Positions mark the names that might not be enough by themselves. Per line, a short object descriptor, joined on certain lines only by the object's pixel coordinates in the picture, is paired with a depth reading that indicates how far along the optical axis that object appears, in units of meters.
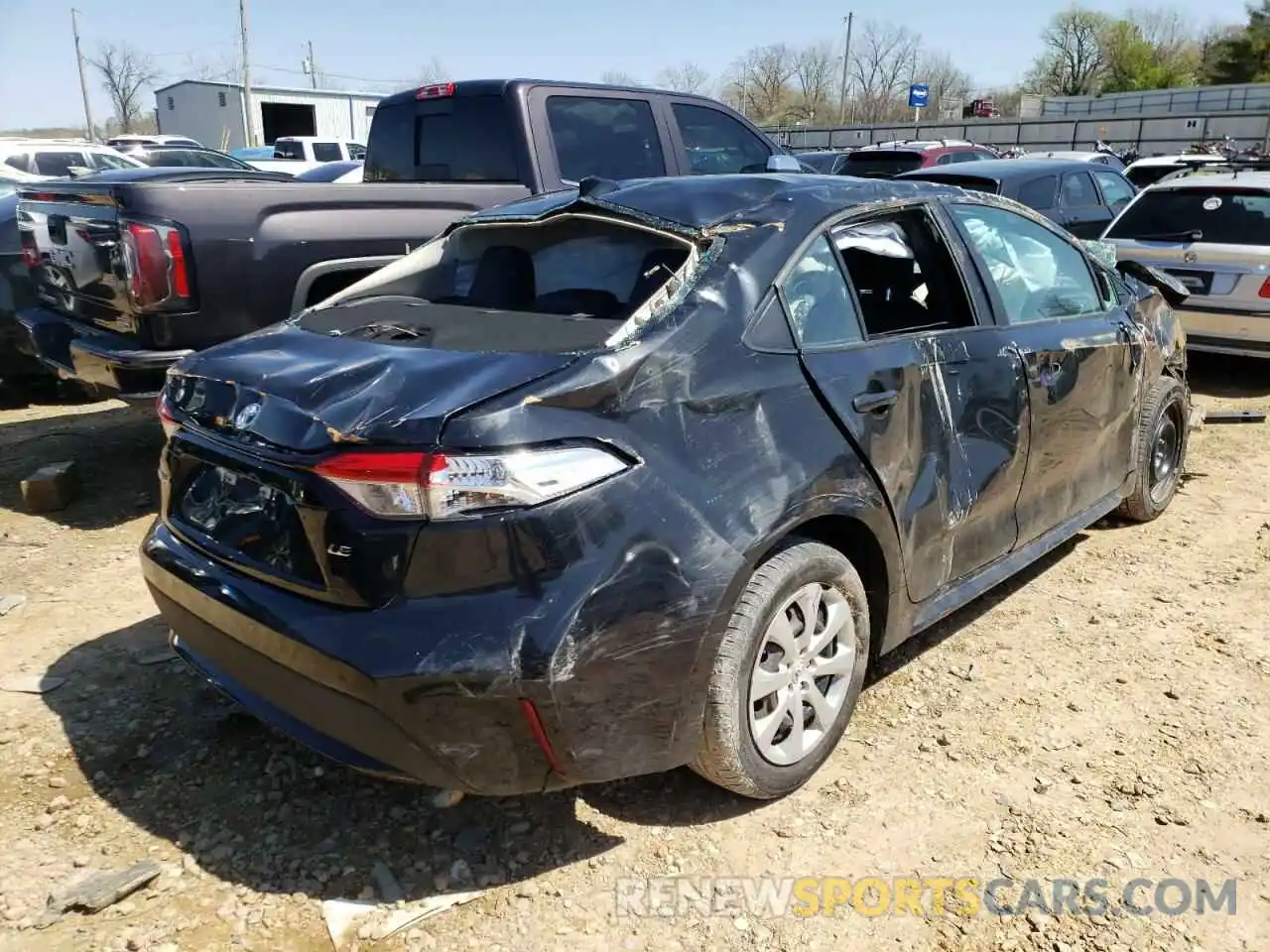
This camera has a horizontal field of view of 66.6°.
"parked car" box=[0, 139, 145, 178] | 14.68
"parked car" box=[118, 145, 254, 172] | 16.13
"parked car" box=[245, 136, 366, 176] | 23.27
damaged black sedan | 2.10
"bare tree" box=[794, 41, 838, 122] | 80.44
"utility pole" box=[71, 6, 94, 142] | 56.47
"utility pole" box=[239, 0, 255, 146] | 36.78
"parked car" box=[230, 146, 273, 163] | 25.97
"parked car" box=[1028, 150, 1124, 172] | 10.90
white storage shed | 40.41
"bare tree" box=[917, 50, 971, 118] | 86.25
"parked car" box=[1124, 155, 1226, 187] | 13.15
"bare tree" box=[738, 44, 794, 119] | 76.75
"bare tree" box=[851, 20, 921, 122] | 78.25
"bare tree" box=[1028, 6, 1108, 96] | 81.06
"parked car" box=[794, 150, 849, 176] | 12.73
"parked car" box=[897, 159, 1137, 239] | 8.51
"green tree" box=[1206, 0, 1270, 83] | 58.81
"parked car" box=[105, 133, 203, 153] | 22.28
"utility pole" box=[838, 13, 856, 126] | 62.62
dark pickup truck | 4.24
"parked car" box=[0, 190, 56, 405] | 6.00
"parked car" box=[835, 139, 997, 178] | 12.45
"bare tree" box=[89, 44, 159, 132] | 73.50
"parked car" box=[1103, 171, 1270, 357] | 6.97
